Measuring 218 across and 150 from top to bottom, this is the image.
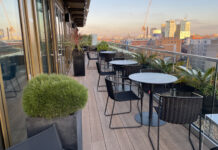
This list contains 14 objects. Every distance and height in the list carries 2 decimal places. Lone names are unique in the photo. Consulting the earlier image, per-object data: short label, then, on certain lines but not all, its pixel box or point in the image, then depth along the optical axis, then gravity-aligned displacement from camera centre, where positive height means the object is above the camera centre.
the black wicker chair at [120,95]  2.55 -0.81
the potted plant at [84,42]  6.87 +0.17
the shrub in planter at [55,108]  1.30 -0.48
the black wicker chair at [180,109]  1.74 -0.67
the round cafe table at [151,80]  2.43 -0.51
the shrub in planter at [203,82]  2.40 -0.63
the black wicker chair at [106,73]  4.37 -0.73
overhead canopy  6.79 +1.89
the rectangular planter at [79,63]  6.02 -0.61
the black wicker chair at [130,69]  3.58 -0.50
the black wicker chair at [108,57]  6.29 -0.42
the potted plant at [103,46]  8.84 -0.01
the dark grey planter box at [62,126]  1.31 -0.62
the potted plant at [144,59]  4.84 -0.41
